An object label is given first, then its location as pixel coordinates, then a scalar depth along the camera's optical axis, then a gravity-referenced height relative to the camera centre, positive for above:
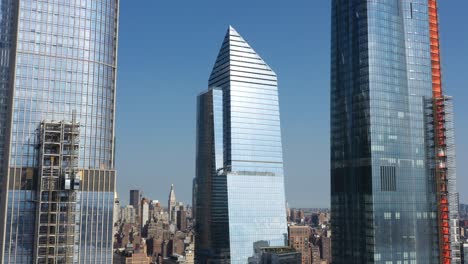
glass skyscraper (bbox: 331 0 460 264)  136.38 +15.26
